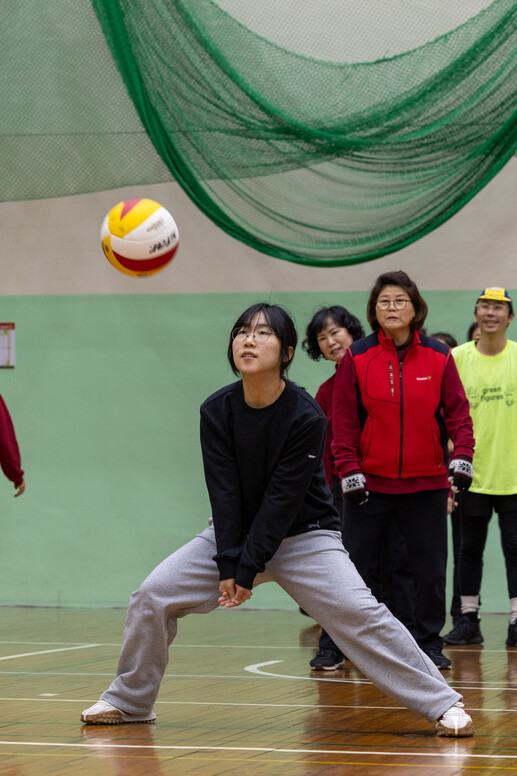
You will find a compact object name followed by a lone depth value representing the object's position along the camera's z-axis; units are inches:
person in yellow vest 406.6
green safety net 397.6
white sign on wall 557.1
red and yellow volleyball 362.6
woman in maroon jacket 381.4
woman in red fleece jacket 332.9
